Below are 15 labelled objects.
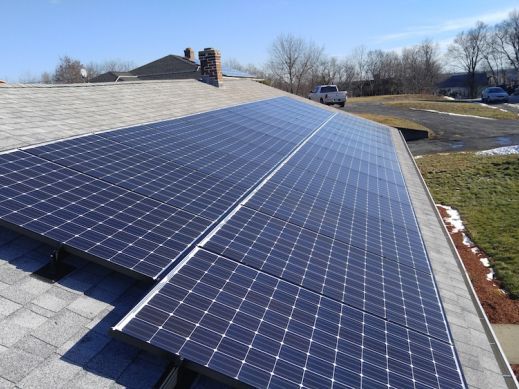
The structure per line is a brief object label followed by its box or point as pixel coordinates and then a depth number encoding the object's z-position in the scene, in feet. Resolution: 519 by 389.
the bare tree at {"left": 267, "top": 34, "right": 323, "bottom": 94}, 344.28
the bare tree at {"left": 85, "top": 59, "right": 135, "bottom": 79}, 433.15
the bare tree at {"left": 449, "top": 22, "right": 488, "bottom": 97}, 399.65
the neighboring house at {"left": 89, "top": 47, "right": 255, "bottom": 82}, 150.82
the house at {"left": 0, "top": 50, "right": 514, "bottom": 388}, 14.17
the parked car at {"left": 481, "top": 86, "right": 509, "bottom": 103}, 209.60
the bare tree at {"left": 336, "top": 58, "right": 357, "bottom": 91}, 395.51
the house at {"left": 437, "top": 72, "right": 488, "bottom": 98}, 350.23
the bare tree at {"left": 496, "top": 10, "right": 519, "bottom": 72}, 381.40
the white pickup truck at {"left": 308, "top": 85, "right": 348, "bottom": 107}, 184.65
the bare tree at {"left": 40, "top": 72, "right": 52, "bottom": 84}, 411.99
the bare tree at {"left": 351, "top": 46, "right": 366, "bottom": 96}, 416.50
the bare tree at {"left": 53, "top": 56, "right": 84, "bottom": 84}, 311.27
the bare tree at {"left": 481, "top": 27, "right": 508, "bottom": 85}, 404.36
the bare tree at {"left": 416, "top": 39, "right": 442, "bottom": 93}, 373.20
